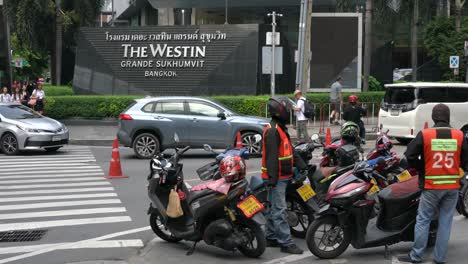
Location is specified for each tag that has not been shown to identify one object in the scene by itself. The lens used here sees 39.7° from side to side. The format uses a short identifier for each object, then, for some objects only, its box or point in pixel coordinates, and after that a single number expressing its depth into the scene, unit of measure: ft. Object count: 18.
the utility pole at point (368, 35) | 107.24
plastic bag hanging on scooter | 24.70
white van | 61.31
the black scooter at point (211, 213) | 23.32
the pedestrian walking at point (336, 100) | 79.10
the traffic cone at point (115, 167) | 44.33
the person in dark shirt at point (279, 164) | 23.59
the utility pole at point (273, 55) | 70.44
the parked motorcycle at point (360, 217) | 23.17
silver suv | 53.88
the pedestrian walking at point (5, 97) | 79.29
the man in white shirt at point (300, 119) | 62.64
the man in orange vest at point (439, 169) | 21.66
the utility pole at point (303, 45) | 73.67
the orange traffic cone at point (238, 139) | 50.52
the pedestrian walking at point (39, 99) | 79.92
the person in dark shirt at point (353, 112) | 51.01
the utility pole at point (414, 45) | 120.06
